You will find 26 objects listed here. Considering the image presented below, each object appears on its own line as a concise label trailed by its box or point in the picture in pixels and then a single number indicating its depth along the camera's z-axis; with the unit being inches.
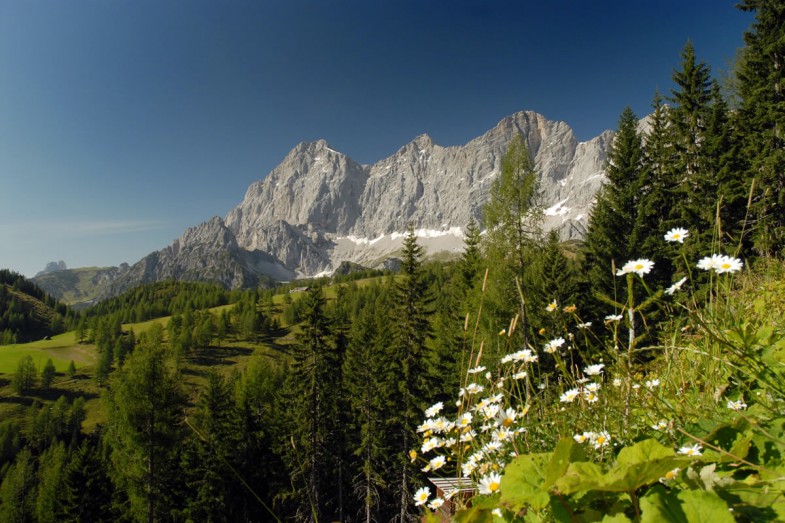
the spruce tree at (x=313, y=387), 1048.8
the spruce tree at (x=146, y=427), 964.0
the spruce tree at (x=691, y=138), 810.2
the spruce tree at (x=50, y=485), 1387.1
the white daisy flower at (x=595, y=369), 95.9
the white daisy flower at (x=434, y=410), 115.9
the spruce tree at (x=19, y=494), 1728.6
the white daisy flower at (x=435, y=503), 78.2
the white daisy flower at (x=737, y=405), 71.7
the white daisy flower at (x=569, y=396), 100.3
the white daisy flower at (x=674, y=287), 80.4
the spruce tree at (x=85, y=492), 1107.3
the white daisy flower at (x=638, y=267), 80.4
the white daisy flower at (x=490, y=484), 69.0
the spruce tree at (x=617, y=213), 933.8
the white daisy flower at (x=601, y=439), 75.6
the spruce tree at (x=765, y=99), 687.1
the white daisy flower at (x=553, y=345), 103.7
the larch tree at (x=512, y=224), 737.0
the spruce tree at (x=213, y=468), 1130.7
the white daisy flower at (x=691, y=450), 58.0
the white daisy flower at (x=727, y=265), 70.4
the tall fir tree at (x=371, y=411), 990.4
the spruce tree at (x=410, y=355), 929.5
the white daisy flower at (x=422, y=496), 87.8
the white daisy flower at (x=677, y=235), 90.3
